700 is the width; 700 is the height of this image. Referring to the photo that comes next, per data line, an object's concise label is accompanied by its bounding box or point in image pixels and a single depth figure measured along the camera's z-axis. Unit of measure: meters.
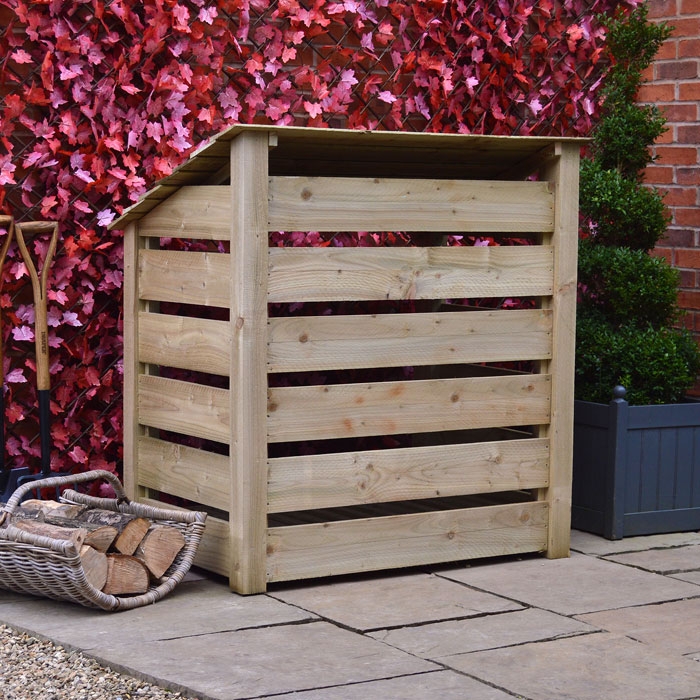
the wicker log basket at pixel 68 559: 5.46
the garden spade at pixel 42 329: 6.51
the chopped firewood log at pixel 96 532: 5.78
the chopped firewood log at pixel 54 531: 5.55
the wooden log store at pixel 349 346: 5.91
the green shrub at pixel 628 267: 7.31
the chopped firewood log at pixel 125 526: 5.90
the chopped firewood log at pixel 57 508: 6.05
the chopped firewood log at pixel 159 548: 5.89
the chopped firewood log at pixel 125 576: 5.72
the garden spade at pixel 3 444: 6.53
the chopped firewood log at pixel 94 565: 5.56
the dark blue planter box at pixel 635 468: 7.15
